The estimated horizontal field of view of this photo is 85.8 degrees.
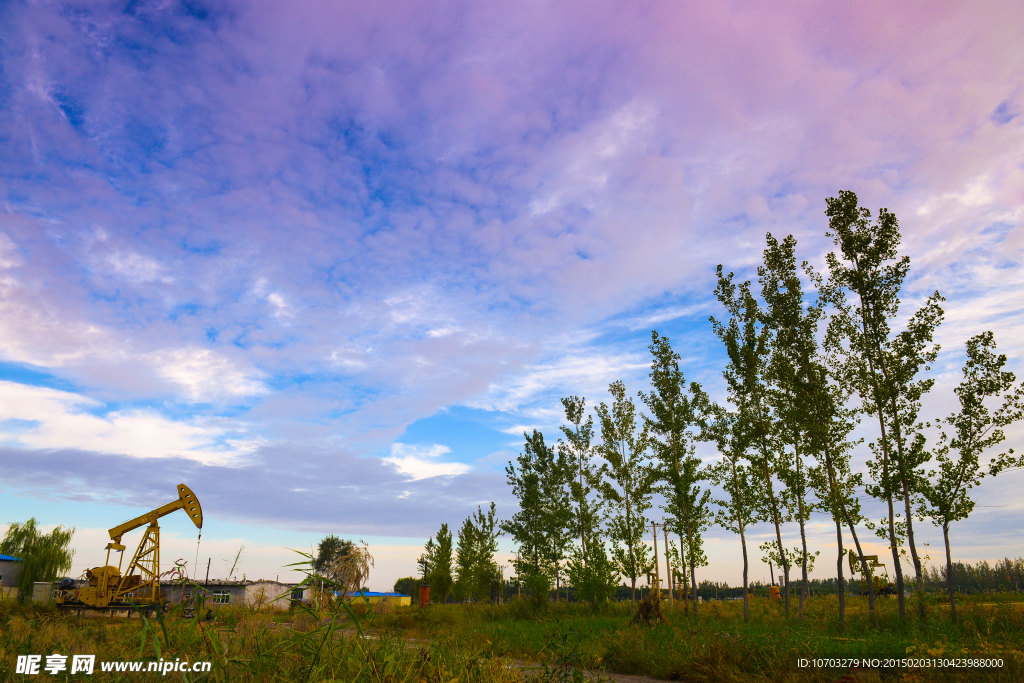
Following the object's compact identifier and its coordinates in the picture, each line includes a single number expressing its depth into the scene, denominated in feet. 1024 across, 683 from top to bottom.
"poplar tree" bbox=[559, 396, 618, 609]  91.45
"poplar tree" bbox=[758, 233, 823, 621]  66.33
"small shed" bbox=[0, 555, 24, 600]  121.90
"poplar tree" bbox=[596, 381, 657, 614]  91.20
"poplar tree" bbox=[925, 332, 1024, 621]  54.03
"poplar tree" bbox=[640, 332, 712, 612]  81.41
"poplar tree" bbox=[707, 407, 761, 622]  71.72
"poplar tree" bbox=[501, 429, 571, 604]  102.27
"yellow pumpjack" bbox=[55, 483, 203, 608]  80.43
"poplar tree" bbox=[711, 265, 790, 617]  69.51
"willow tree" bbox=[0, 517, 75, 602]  123.03
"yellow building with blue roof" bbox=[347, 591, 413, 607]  191.13
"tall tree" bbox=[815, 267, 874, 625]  61.87
